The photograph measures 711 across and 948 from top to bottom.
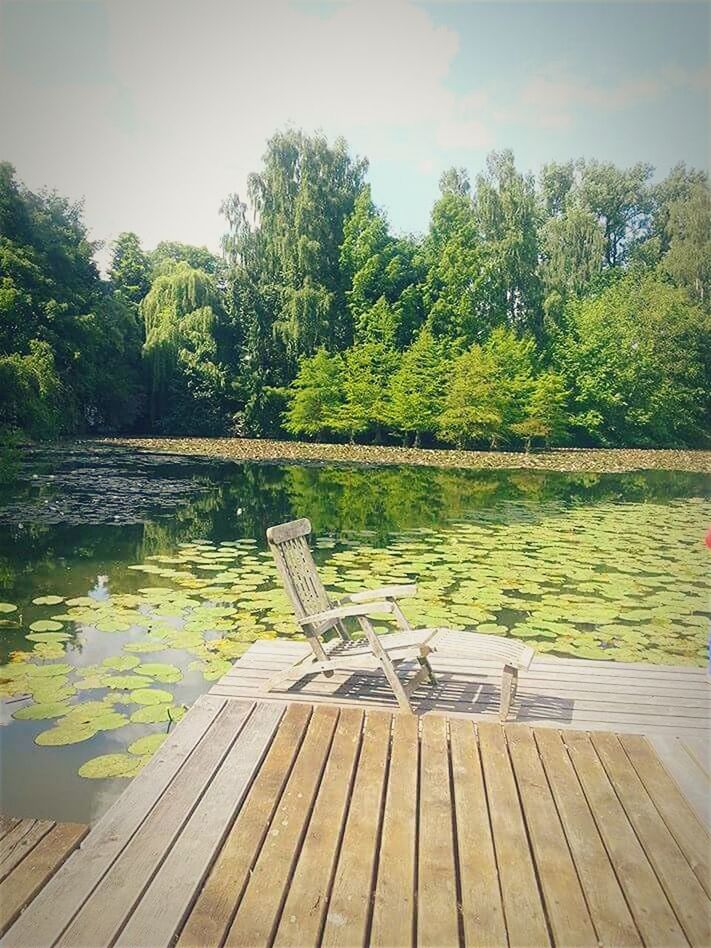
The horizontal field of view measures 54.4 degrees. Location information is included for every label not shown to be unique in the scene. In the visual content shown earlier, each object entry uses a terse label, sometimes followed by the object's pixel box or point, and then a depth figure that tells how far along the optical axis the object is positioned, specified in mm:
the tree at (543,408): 19562
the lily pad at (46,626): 4344
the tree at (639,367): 21406
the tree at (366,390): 20469
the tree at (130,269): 24453
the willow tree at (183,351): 21125
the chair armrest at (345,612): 2762
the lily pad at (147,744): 2902
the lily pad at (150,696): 3369
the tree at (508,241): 21344
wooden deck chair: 2734
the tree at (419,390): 20062
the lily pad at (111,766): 2721
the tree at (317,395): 20641
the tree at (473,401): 19297
